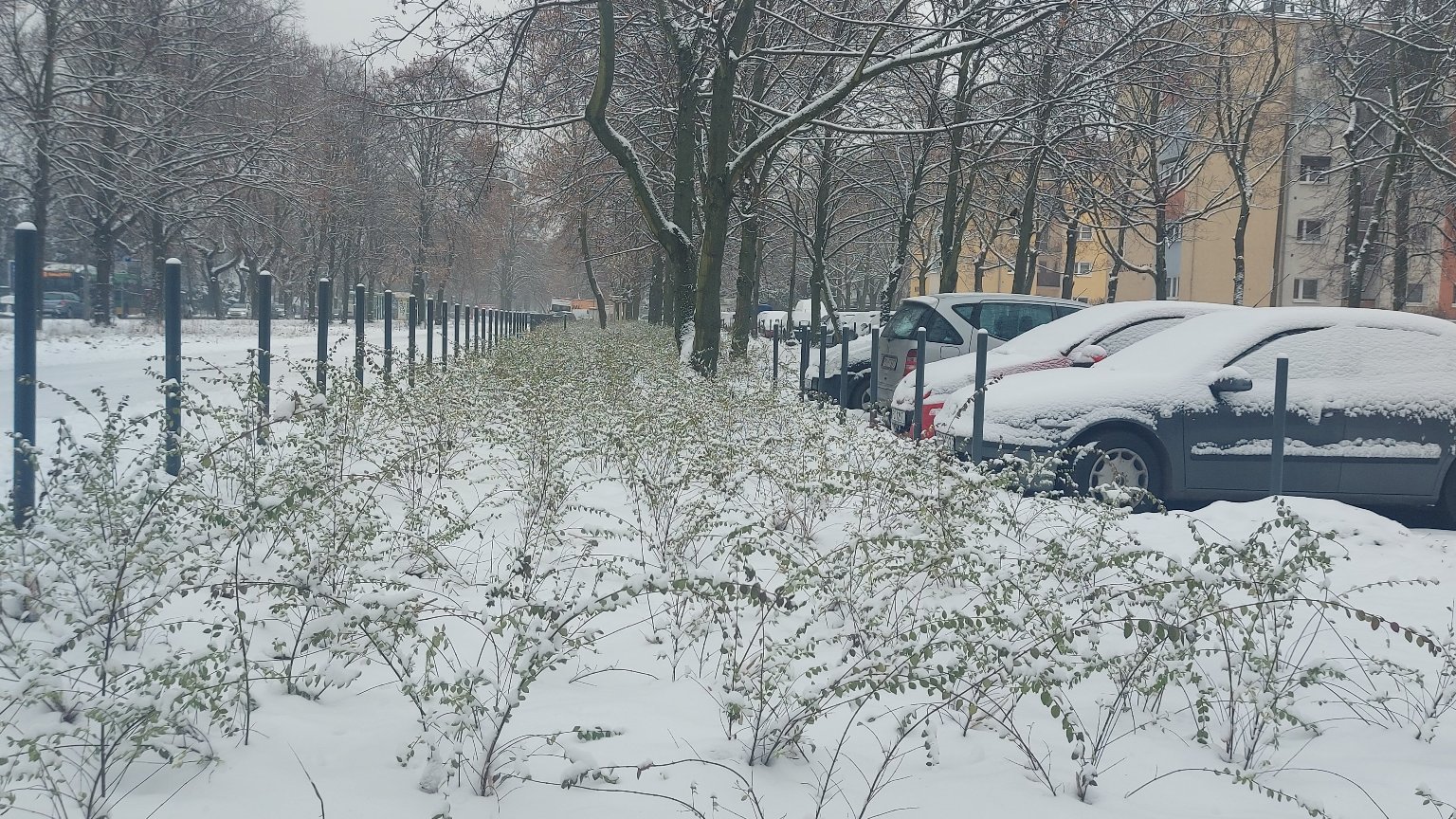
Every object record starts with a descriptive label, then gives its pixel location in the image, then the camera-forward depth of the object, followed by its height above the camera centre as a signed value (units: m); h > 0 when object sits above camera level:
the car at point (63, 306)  36.50 -0.33
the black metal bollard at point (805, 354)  15.89 -0.37
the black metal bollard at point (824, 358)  14.93 -0.40
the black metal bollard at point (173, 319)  6.73 -0.12
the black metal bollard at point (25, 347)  4.90 -0.23
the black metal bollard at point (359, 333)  9.64 -0.23
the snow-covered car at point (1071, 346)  9.47 -0.06
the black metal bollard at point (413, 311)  15.32 +0.01
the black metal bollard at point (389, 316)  13.80 -0.07
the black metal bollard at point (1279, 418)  7.27 -0.46
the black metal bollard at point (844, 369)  13.99 -0.49
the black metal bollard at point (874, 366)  13.26 -0.42
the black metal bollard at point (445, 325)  17.14 -0.20
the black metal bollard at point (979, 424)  7.98 -0.63
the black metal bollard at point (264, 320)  9.39 -0.13
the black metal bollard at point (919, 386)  9.45 -0.46
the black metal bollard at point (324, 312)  11.05 -0.05
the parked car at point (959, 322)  12.70 +0.15
